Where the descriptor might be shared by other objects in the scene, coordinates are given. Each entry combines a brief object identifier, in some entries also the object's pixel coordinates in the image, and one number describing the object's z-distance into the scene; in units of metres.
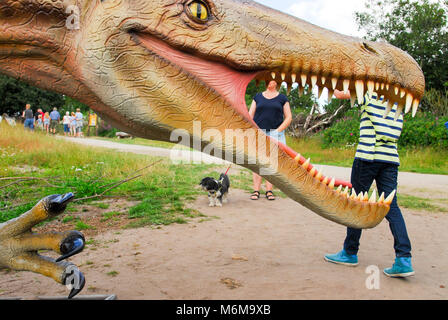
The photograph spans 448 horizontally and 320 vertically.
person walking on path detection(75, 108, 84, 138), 22.03
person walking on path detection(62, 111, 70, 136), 23.17
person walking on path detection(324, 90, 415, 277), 2.88
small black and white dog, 5.39
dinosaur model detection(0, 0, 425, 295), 1.72
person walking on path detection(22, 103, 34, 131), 16.59
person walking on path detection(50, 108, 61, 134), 24.23
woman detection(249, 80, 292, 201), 5.54
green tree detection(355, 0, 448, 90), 21.84
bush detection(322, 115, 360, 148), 14.84
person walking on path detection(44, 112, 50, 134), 23.18
